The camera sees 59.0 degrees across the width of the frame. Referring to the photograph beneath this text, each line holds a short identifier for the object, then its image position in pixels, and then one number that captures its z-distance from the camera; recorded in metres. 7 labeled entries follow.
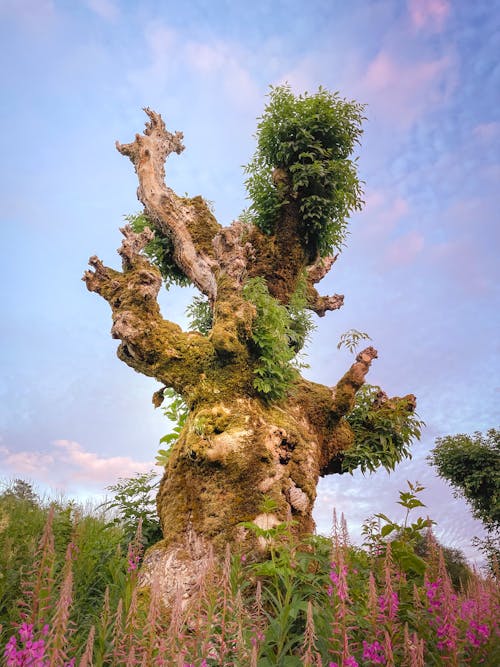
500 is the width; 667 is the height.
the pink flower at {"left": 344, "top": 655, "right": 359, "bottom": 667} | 1.97
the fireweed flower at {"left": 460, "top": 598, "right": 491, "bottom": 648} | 2.55
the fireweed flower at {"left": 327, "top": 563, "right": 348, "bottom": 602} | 2.12
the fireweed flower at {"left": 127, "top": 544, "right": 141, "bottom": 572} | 3.17
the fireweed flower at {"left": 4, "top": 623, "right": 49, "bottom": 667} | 1.98
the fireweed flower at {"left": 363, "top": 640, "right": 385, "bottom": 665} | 2.20
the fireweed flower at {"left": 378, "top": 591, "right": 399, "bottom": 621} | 2.26
